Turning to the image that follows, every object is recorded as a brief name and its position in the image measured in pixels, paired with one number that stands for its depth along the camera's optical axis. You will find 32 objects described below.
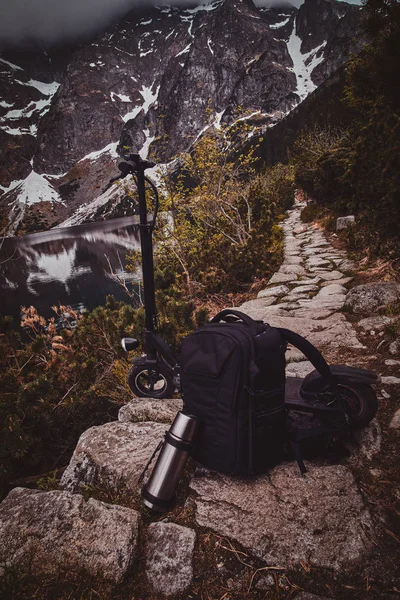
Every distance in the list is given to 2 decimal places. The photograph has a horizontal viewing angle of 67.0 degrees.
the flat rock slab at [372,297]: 4.42
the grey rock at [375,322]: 3.95
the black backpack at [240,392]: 1.86
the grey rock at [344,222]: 9.74
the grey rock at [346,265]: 6.89
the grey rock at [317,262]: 7.79
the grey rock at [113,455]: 2.16
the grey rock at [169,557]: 1.59
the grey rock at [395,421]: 2.44
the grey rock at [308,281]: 6.75
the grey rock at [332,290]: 5.75
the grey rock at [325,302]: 5.20
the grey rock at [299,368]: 3.43
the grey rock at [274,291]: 6.61
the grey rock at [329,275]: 6.68
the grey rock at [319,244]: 9.81
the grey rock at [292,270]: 7.73
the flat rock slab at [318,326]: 4.01
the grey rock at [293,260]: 8.59
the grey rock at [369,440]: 2.26
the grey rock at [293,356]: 3.87
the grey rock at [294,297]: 6.03
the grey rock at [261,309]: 5.43
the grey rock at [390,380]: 2.93
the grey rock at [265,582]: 1.53
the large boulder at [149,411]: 2.86
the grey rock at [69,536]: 1.58
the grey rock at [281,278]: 7.38
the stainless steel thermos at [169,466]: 1.82
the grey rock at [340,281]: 6.23
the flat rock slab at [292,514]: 1.63
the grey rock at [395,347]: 3.38
